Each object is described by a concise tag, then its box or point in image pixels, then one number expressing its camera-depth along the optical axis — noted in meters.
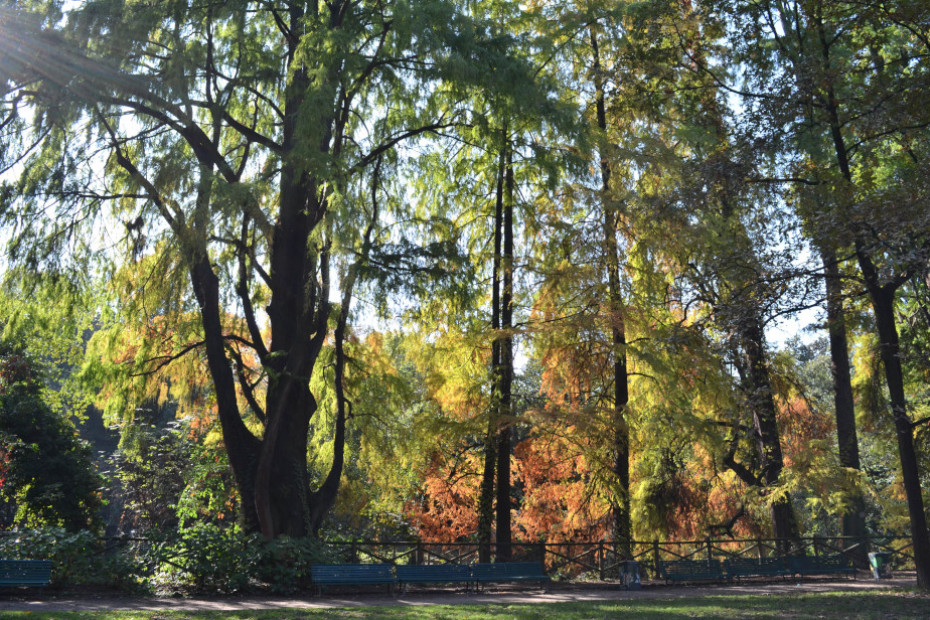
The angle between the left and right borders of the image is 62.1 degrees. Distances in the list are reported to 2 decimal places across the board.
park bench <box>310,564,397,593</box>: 13.68
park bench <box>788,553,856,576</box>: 19.20
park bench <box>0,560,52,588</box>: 11.67
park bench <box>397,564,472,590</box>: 14.54
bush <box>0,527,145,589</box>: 12.47
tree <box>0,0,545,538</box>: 14.28
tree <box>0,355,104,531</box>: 21.11
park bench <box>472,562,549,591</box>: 15.41
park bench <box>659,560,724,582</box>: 17.94
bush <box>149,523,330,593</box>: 13.49
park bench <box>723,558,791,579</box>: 18.59
